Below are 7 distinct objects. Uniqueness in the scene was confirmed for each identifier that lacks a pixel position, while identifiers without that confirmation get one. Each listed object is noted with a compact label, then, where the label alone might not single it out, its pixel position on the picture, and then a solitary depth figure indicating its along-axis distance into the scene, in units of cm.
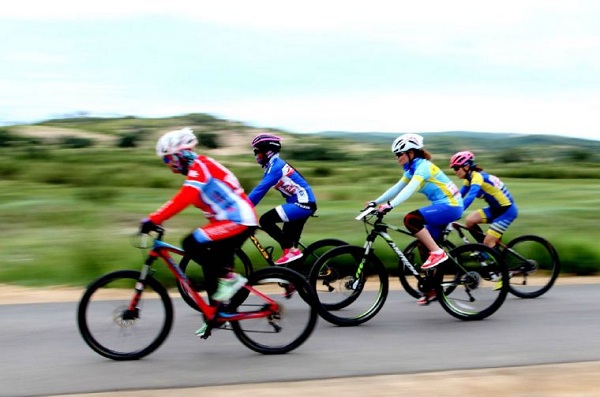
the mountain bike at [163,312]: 689
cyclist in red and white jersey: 680
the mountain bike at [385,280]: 858
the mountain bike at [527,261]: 1032
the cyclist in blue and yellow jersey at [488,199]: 1019
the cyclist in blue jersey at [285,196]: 921
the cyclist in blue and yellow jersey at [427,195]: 867
